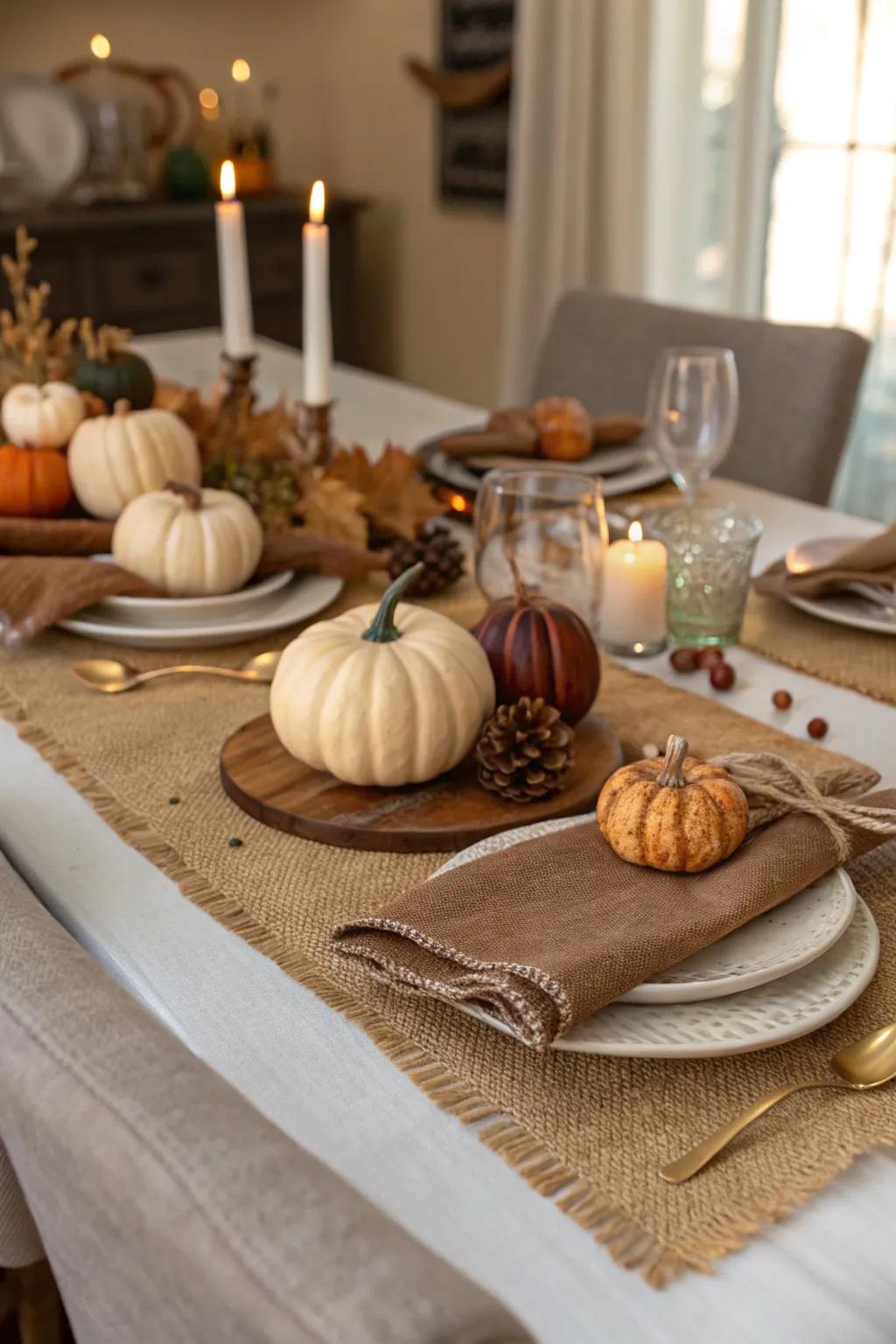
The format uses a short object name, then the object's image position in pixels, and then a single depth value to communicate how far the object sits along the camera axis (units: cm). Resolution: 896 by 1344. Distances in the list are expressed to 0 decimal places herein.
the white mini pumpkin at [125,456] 120
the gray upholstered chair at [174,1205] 33
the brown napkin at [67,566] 109
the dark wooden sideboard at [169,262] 329
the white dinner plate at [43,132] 323
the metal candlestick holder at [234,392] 135
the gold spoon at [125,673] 103
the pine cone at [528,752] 83
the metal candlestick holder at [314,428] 134
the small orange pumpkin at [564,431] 147
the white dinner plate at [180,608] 111
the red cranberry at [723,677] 103
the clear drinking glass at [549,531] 103
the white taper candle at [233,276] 140
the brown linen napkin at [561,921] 60
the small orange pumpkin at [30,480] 122
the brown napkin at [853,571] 114
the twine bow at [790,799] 71
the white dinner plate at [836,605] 111
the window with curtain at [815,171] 249
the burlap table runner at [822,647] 105
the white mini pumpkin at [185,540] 111
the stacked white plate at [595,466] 144
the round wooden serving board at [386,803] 80
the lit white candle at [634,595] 106
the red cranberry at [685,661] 107
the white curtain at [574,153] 284
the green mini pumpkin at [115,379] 132
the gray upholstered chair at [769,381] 171
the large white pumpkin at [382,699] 82
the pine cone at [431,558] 119
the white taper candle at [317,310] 132
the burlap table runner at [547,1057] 54
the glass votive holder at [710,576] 106
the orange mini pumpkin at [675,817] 69
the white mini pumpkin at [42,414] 122
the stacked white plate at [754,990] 60
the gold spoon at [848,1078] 55
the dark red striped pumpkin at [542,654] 88
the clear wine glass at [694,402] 130
